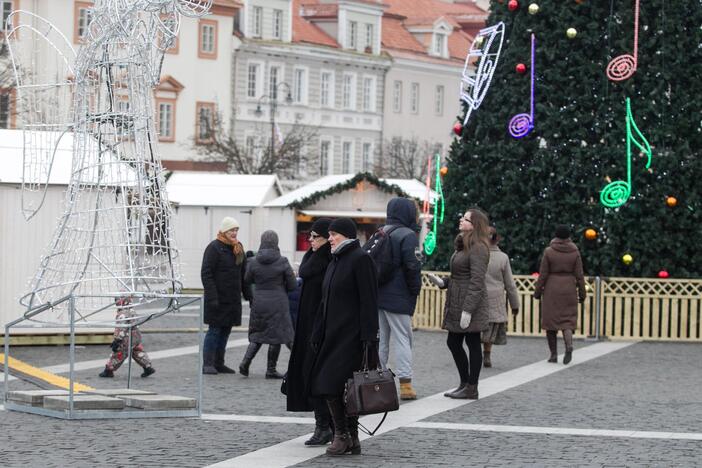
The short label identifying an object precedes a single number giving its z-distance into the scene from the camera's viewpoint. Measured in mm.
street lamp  70062
